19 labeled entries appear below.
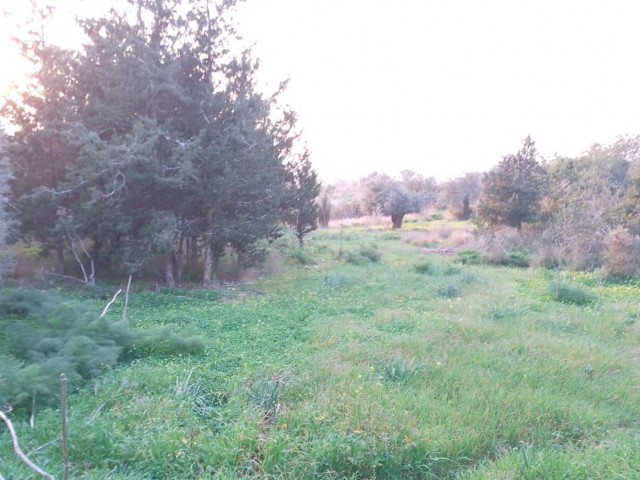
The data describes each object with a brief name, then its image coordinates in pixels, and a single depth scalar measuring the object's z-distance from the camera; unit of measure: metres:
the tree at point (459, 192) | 38.47
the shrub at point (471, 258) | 18.52
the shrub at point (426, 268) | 14.66
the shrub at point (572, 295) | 11.20
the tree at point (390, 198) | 34.31
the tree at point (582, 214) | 15.99
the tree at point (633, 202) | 15.71
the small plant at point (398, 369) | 6.10
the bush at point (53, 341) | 5.02
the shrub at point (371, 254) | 18.36
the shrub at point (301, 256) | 17.77
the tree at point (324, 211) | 33.84
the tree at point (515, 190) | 22.39
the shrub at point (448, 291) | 11.26
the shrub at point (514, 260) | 18.12
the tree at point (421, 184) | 45.09
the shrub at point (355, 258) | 17.65
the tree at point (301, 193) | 19.38
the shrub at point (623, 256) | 14.16
